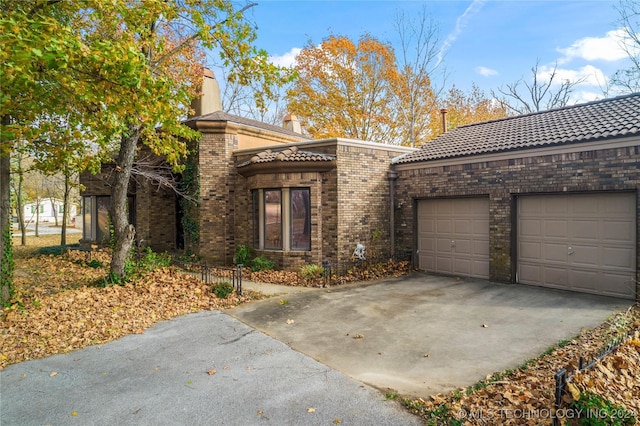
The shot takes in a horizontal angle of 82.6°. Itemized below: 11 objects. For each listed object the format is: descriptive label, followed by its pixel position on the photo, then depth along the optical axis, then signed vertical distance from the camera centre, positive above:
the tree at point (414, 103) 25.52 +8.12
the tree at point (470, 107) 30.06 +8.81
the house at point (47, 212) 56.14 +0.81
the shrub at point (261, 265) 12.15 -1.69
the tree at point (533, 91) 25.08 +8.81
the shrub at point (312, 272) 11.41 -1.83
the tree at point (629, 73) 17.69 +7.12
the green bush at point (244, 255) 12.89 -1.44
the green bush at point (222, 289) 9.11 -1.89
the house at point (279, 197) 12.07 +0.60
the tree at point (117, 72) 5.93 +2.59
